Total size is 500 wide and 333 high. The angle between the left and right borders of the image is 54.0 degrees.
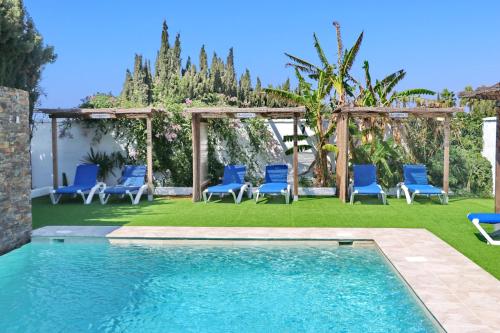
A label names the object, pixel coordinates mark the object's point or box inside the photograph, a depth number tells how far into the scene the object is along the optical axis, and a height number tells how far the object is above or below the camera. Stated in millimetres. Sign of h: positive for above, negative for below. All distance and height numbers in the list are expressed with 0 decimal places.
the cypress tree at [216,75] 39406 +6264
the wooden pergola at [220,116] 14289 +1031
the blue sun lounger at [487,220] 8633 -1301
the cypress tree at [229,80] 41906 +6103
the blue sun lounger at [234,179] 14959 -905
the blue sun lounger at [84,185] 14398 -1042
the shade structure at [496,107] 9653 +815
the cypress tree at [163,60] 37738 +7073
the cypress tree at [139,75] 36969 +5811
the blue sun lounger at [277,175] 15375 -799
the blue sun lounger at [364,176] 14495 -819
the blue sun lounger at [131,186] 14375 -1062
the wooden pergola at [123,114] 14852 +1158
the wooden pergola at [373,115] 14109 +943
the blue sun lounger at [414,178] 14441 -906
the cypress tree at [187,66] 39938 +6886
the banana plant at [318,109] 15703 +1304
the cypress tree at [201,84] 36781 +5044
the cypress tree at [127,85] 36781 +4987
